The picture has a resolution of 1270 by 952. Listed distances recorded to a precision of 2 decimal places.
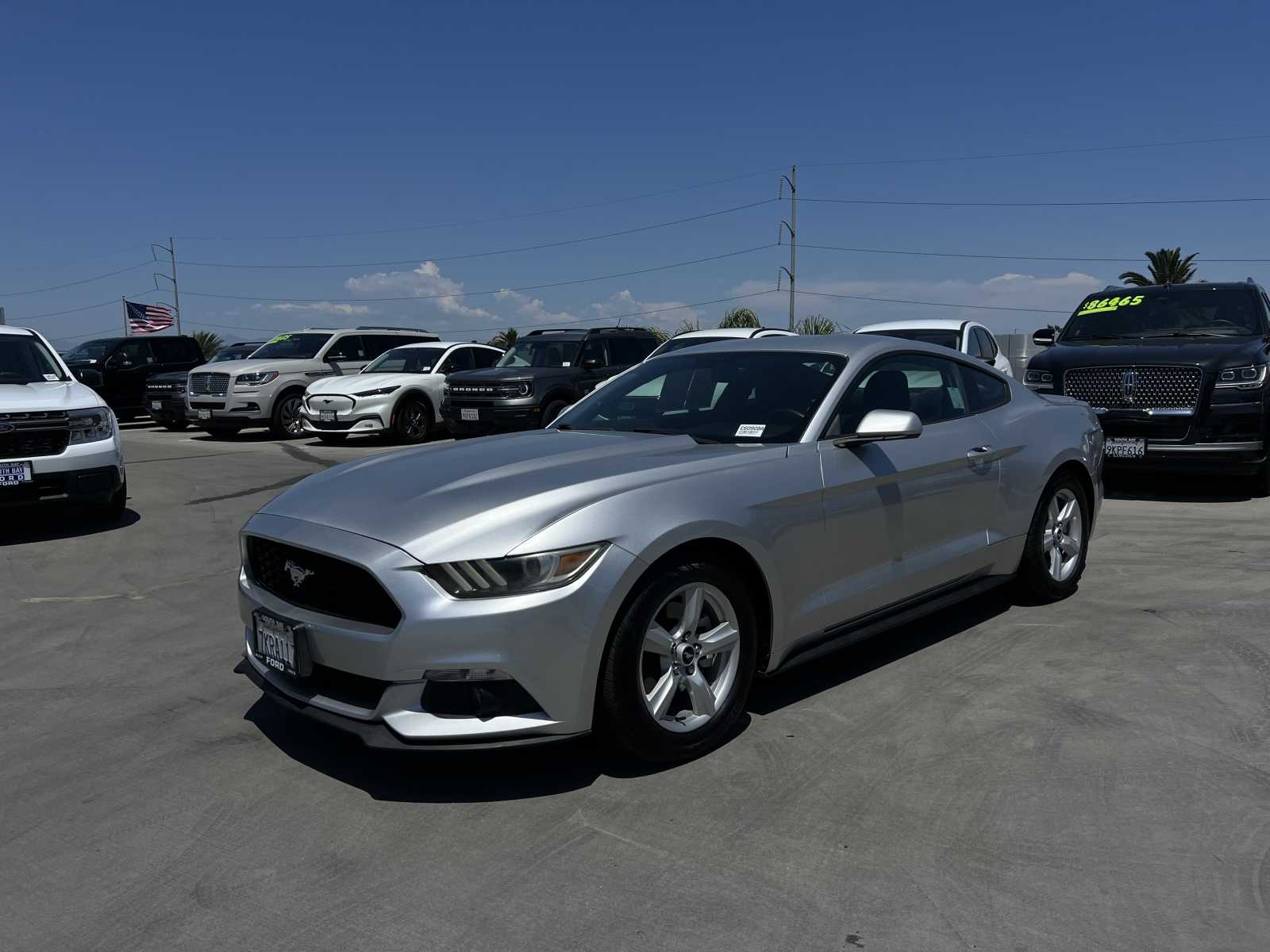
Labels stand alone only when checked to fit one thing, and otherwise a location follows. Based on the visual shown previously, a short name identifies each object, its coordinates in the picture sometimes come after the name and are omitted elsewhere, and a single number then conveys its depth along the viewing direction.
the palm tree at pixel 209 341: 58.56
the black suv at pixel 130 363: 22.11
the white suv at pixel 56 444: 8.12
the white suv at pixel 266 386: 18.30
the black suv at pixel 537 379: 15.11
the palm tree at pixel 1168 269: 50.06
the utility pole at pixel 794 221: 48.56
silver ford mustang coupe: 3.29
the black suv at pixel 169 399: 20.22
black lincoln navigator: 9.16
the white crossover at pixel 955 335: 13.31
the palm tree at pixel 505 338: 46.84
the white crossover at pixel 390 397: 16.64
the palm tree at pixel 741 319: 34.84
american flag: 55.00
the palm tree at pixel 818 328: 34.66
